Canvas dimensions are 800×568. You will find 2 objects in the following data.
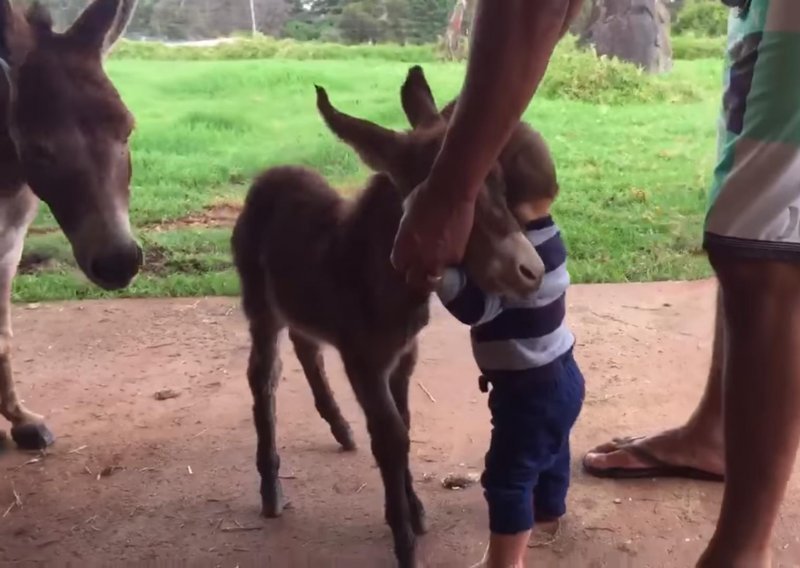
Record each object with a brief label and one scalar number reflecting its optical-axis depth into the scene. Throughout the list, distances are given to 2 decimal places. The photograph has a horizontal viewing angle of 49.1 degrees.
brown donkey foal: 1.28
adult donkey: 1.63
